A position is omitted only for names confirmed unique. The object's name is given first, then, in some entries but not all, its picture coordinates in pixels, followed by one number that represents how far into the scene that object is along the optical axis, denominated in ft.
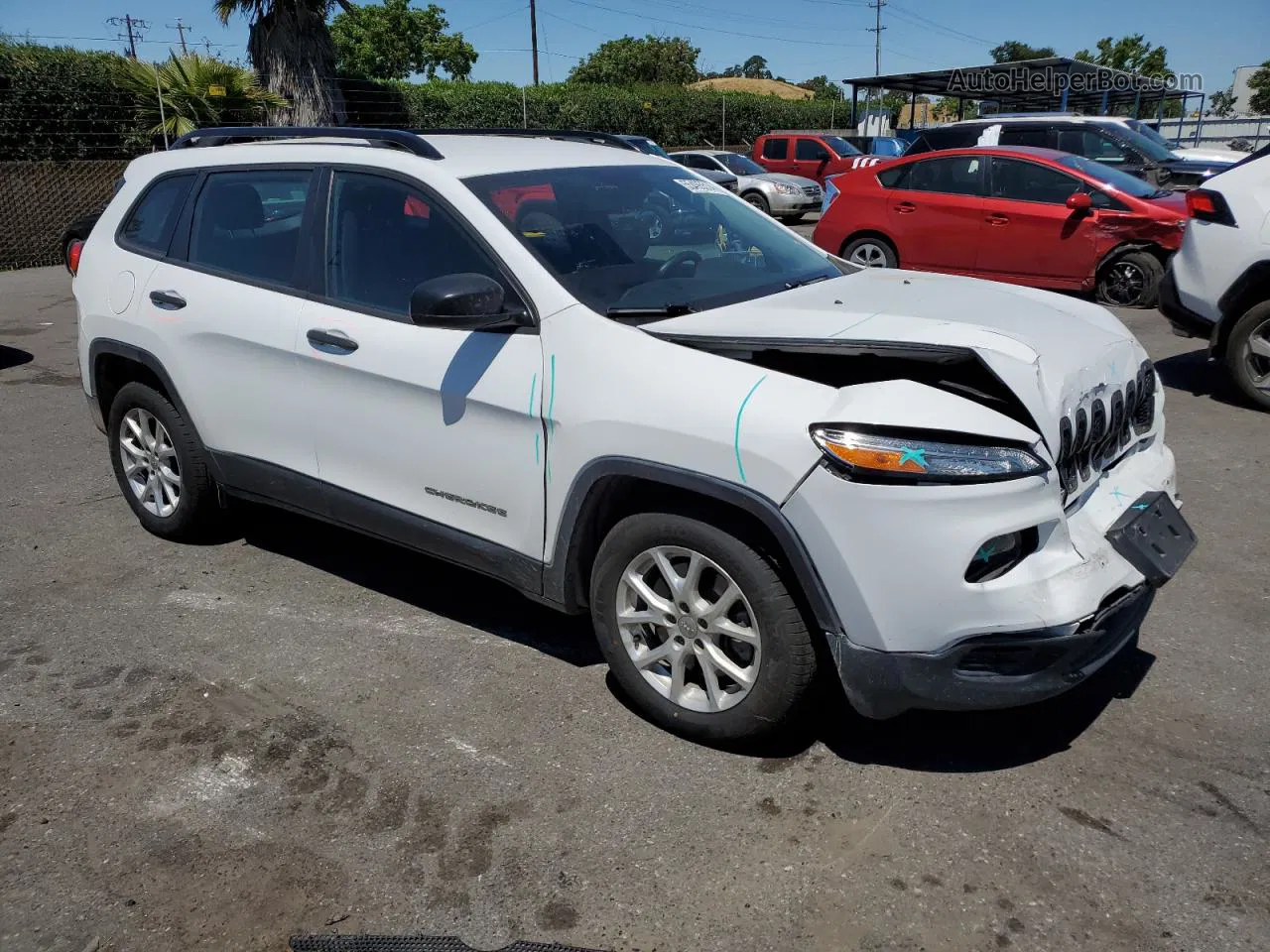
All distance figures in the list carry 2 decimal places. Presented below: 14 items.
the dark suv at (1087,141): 45.16
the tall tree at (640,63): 300.40
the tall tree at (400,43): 263.08
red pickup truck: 80.69
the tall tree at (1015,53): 358.88
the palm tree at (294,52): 68.64
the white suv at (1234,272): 22.65
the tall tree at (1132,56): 243.19
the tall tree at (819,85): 290.93
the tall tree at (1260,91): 198.44
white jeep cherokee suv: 9.25
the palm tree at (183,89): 61.21
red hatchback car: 33.73
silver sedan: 72.08
